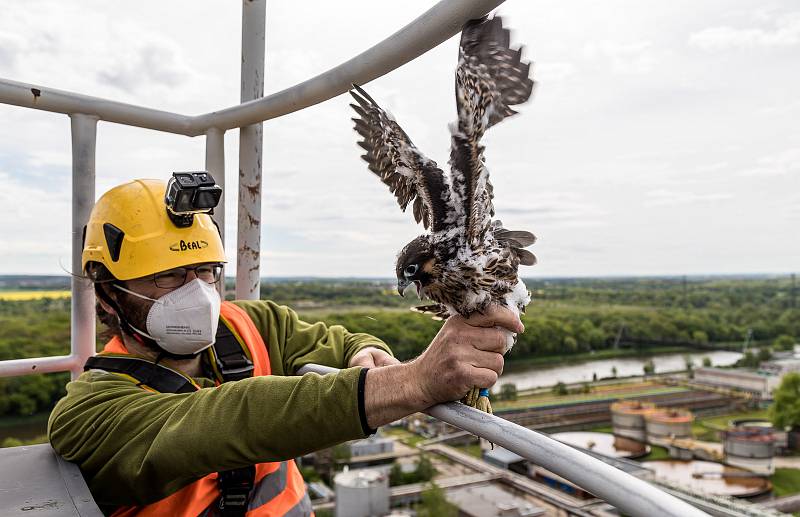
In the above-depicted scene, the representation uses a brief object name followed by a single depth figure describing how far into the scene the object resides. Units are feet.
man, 4.12
